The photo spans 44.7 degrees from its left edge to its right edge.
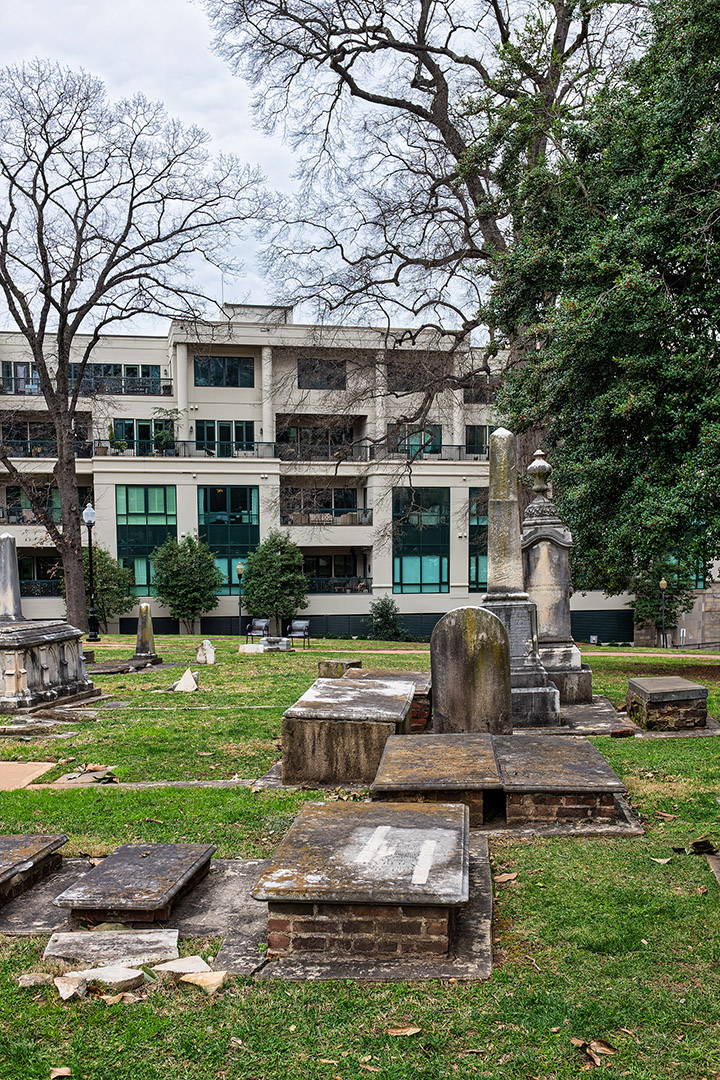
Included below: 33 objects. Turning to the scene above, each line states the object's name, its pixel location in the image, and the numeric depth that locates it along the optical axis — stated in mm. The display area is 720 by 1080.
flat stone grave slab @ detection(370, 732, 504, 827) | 6074
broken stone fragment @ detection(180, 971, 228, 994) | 3910
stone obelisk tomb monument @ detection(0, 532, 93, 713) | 11984
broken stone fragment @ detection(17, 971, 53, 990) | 3968
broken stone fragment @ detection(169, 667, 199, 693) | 14336
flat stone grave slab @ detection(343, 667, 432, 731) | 9375
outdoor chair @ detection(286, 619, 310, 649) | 28844
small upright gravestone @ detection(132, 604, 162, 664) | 18141
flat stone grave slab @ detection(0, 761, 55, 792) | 8266
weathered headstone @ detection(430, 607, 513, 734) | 8562
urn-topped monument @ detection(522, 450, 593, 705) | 12312
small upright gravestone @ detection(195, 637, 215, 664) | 18797
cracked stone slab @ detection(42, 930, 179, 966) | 4160
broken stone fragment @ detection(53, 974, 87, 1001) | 3799
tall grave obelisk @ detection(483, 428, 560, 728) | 10297
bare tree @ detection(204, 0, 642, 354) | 19375
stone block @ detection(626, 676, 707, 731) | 9969
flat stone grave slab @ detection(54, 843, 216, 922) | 4500
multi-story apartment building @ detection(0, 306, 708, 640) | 39312
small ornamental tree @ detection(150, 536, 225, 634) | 37312
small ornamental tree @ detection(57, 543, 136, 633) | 36219
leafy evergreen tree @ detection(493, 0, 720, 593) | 13406
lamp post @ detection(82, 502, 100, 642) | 24484
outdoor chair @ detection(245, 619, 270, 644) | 34031
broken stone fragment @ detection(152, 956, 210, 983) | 4020
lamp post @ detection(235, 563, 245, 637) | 34366
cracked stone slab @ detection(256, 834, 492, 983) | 4004
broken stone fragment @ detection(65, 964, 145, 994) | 3896
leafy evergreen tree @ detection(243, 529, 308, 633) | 37594
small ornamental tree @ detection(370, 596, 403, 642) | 38938
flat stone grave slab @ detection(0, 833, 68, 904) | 5055
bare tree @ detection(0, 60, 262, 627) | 25047
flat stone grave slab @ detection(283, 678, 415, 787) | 7855
